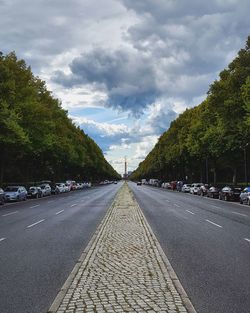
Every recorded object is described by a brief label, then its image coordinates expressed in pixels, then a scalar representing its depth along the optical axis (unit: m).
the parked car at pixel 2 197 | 37.75
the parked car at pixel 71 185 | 82.05
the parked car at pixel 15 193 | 41.97
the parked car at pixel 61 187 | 67.95
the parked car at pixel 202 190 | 58.71
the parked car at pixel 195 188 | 64.95
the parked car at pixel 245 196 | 37.37
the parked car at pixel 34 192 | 51.15
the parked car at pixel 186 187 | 72.56
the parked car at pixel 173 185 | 88.88
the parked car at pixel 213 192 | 53.13
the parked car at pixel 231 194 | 44.94
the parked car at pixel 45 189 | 56.67
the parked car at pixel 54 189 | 64.69
